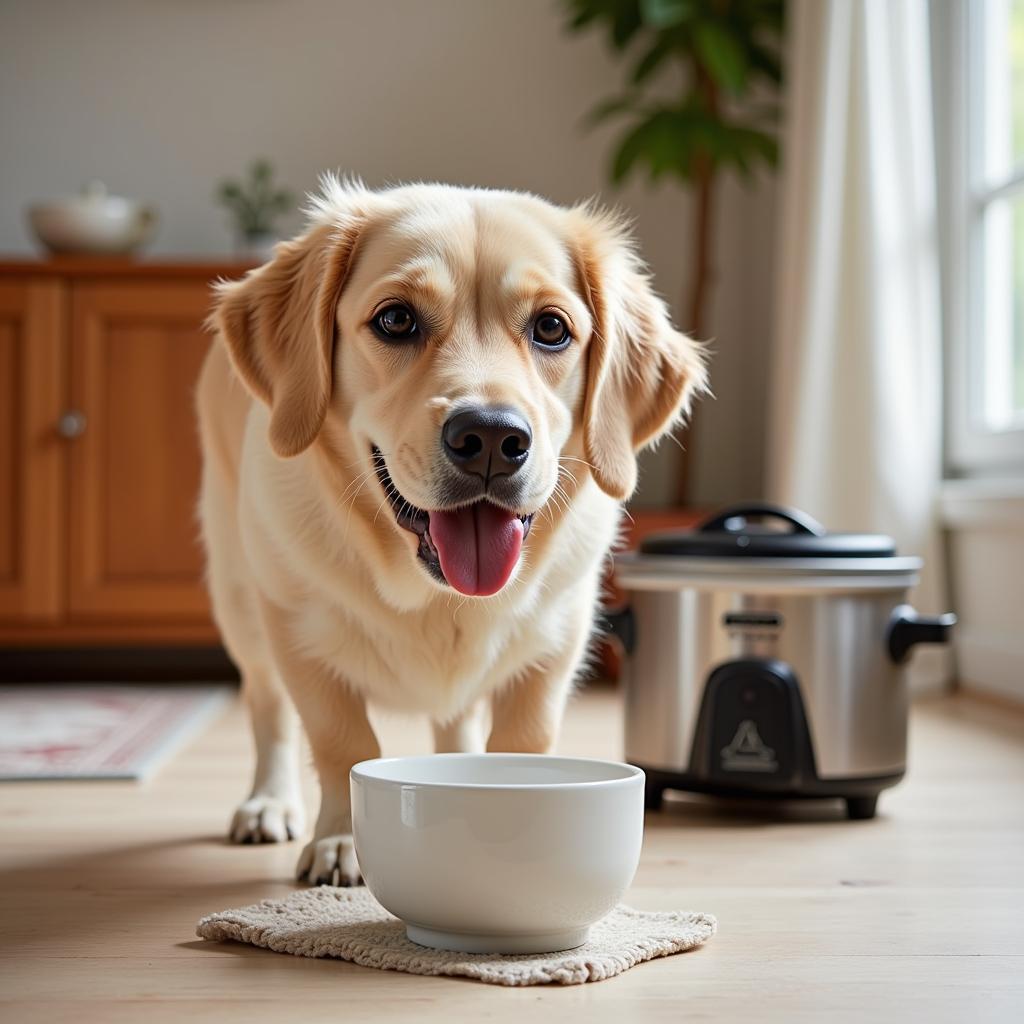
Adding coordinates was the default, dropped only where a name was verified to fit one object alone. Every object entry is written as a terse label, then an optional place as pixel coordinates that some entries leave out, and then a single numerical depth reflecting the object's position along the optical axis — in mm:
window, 3521
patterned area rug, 2361
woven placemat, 1133
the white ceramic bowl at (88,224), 3742
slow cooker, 1921
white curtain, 3533
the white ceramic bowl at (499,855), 1092
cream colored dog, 1395
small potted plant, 4023
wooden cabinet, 3689
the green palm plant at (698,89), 3842
